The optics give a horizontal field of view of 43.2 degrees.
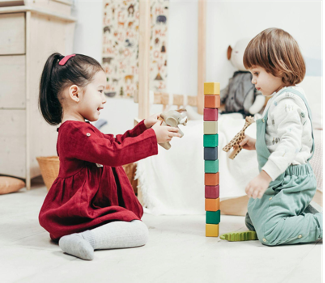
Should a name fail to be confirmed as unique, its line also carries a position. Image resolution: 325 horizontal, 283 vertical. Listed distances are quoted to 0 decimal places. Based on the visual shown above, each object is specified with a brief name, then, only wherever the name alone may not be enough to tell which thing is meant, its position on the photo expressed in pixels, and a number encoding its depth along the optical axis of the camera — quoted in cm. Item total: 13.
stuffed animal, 208
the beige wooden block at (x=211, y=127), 118
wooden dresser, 204
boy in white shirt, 107
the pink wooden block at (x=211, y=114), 118
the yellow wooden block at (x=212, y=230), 118
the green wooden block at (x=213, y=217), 119
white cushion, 200
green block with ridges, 113
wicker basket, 186
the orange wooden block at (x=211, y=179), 119
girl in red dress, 106
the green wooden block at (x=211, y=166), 119
